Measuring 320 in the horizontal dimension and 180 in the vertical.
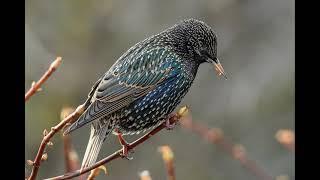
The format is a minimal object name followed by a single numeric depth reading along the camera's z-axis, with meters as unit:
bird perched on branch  7.83
